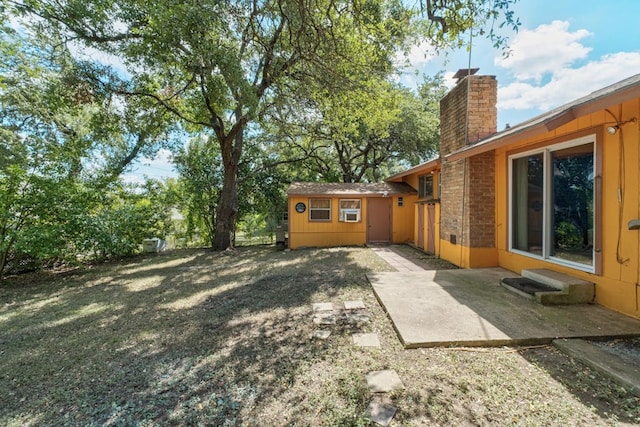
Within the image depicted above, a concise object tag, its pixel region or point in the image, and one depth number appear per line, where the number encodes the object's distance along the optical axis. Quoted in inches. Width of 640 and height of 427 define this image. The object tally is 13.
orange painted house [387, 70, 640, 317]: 129.3
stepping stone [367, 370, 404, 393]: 88.2
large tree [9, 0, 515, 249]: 190.5
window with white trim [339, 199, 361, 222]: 428.1
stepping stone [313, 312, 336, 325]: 143.7
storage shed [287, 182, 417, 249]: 428.8
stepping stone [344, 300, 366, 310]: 161.2
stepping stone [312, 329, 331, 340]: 128.3
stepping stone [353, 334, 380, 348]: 117.5
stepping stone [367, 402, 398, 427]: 75.0
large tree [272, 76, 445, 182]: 330.6
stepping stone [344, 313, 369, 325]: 142.6
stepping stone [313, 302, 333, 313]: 161.8
